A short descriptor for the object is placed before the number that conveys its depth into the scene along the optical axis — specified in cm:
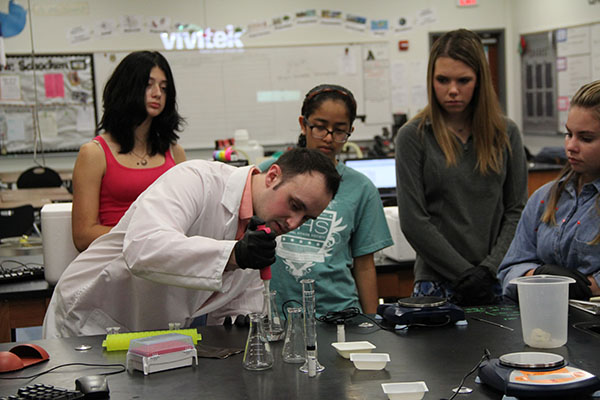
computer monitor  435
